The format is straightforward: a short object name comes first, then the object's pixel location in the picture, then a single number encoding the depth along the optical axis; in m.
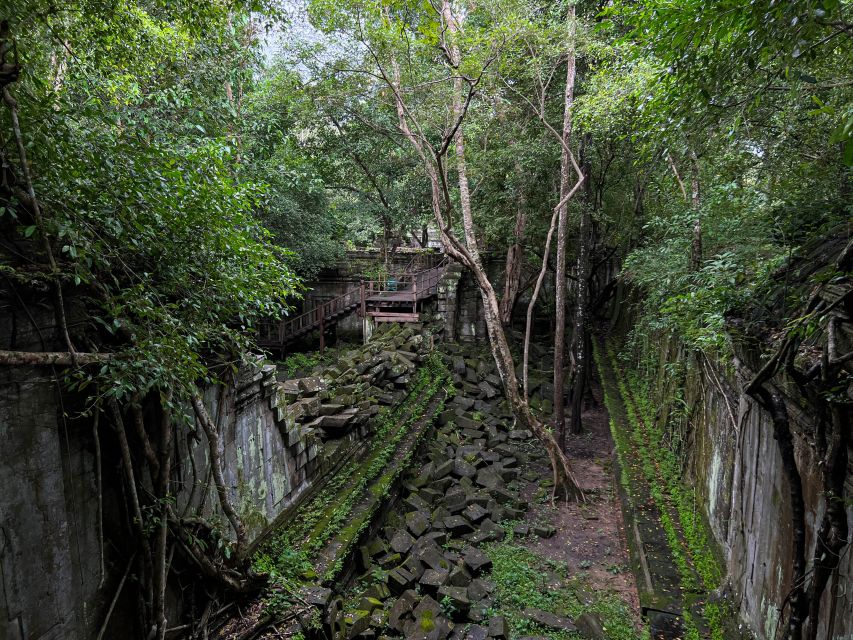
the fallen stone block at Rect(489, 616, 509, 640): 5.56
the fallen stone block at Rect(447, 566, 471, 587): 6.30
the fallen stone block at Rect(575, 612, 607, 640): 5.61
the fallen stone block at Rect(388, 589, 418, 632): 5.49
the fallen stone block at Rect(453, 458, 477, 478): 9.36
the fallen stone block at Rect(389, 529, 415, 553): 6.89
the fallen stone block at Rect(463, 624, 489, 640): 5.61
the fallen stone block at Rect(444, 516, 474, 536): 7.76
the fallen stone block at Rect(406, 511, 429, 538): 7.38
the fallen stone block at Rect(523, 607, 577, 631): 5.80
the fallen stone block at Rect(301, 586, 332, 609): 5.20
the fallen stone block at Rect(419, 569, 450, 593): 6.16
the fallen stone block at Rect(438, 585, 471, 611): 5.93
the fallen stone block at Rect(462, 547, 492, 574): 6.80
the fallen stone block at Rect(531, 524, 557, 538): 8.09
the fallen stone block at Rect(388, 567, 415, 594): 6.18
